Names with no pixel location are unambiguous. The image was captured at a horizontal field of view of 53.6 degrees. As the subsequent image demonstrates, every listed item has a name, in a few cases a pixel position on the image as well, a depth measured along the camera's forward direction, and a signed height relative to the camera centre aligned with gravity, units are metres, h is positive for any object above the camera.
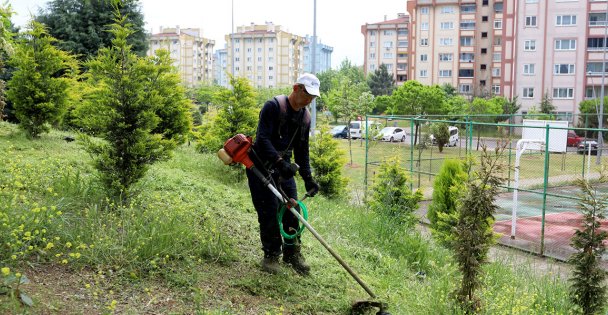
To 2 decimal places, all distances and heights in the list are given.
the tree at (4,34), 8.74 +1.11
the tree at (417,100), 39.03 +0.72
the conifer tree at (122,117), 5.86 -0.09
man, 4.87 -0.43
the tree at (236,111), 12.55 -0.04
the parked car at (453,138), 32.58 -1.47
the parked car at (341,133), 43.94 -1.67
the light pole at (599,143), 23.84 -1.21
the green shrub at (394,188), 10.65 -1.41
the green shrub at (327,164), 13.13 -1.19
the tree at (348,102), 35.81 +0.50
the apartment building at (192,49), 93.50 +9.59
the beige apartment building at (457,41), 60.88 +7.29
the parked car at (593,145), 28.68 -1.57
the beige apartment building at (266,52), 94.75 +9.16
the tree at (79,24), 23.91 +3.36
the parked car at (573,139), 31.28 -1.40
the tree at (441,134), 27.23 -1.04
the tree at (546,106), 47.28 +0.52
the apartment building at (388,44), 75.69 +8.51
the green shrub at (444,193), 10.23 -1.44
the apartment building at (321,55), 107.35 +10.52
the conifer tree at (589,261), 5.43 -1.34
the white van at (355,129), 42.69 -1.35
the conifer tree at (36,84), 10.19 +0.39
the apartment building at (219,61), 115.94 +10.07
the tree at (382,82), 66.25 +3.15
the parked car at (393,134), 38.26 -1.49
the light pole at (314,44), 20.91 +2.41
